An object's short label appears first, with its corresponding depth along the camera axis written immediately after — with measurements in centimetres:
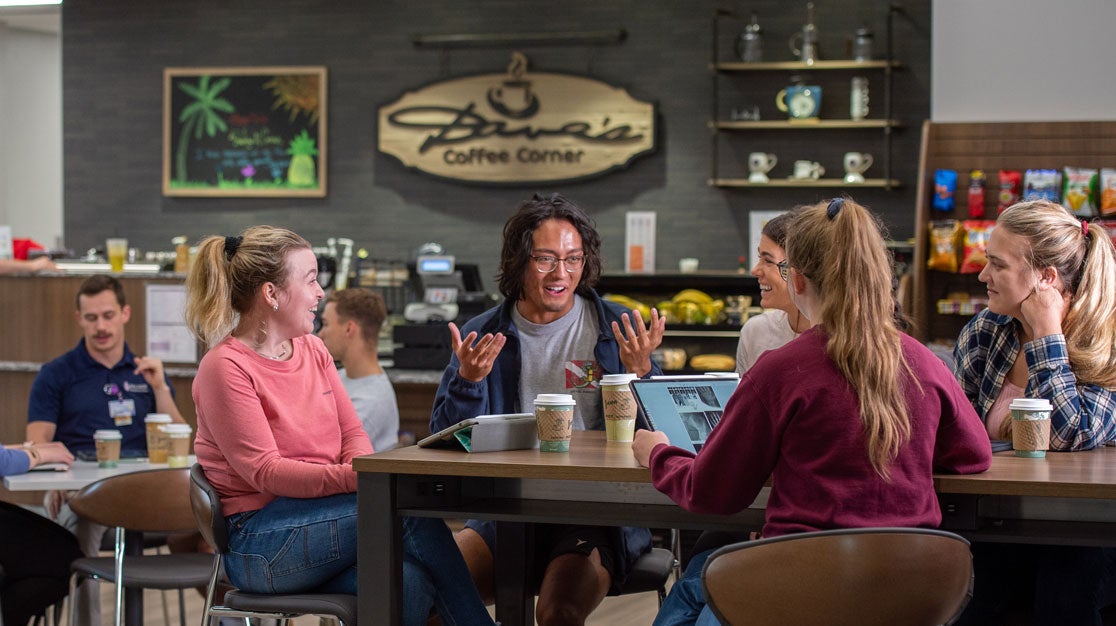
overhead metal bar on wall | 768
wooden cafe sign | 773
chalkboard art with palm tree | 819
